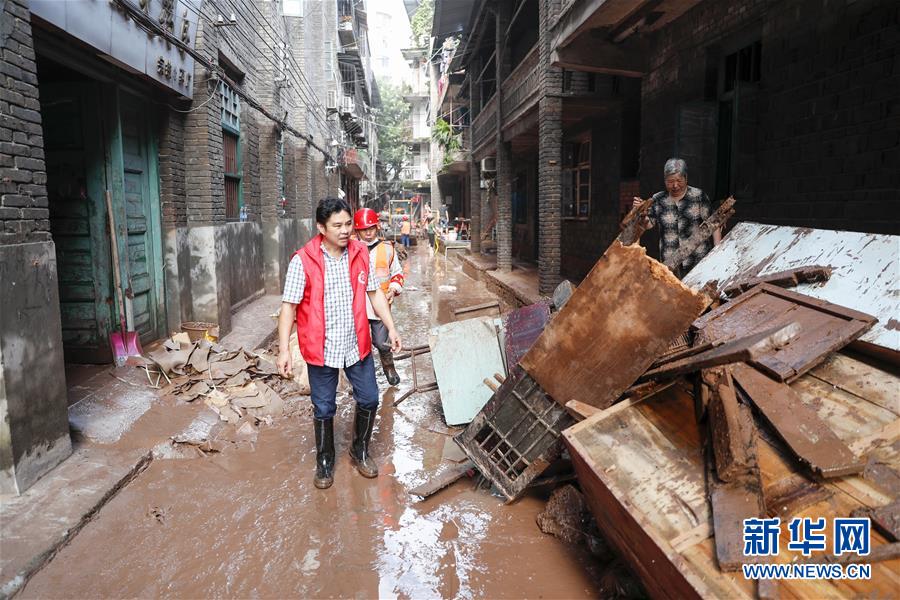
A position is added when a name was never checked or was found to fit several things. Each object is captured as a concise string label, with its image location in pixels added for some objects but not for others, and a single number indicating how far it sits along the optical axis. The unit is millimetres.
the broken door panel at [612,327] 2652
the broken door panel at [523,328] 4137
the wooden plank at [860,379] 2498
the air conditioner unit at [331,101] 20328
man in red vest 3600
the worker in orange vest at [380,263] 5461
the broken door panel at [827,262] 2924
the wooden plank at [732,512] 1895
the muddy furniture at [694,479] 1912
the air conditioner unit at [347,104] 25569
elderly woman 4730
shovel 5746
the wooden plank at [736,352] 2135
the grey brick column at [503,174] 14320
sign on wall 4414
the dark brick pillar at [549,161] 9695
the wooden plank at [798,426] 2184
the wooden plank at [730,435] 2182
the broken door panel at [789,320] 2754
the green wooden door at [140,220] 6195
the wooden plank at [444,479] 3682
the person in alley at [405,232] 27281
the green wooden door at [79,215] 5664
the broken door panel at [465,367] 4578
